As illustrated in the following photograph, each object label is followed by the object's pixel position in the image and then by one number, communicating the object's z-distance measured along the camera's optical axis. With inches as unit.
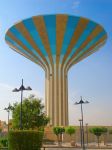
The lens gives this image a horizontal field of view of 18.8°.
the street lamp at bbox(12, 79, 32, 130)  1107.8
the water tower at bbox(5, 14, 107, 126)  2290.8
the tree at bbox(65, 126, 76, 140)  2374.5
